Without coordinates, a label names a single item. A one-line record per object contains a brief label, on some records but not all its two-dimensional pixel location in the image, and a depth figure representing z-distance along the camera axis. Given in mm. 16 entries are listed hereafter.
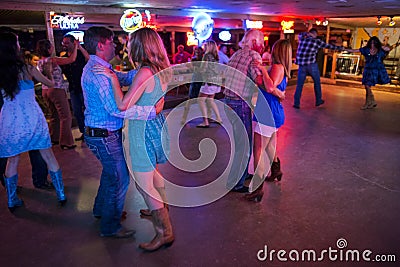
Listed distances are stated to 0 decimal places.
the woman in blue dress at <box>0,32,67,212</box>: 2627
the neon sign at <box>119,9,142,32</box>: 6395
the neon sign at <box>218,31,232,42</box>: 12053
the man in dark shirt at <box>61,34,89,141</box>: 4645
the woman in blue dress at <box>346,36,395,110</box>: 6945
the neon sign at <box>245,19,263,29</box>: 9664
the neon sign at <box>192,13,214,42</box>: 7535
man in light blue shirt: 2156
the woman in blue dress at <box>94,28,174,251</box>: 2105
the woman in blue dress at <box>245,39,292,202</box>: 2967
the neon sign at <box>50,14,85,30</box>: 5934
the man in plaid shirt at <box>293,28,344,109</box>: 7164
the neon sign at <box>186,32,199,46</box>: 12930
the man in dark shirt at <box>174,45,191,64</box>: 9891
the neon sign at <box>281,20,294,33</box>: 10242
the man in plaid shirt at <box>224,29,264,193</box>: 3012
